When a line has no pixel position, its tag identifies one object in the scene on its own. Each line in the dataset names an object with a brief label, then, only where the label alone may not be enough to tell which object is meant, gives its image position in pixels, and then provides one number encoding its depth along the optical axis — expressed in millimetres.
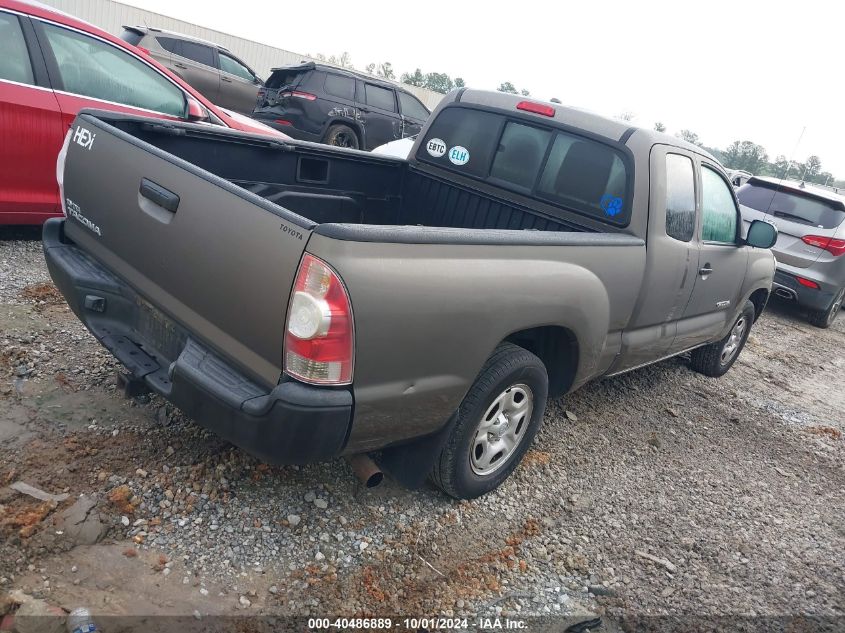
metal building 21656
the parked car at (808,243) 7824
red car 4383
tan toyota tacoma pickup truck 2105
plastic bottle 1997
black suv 10352
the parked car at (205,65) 12234
